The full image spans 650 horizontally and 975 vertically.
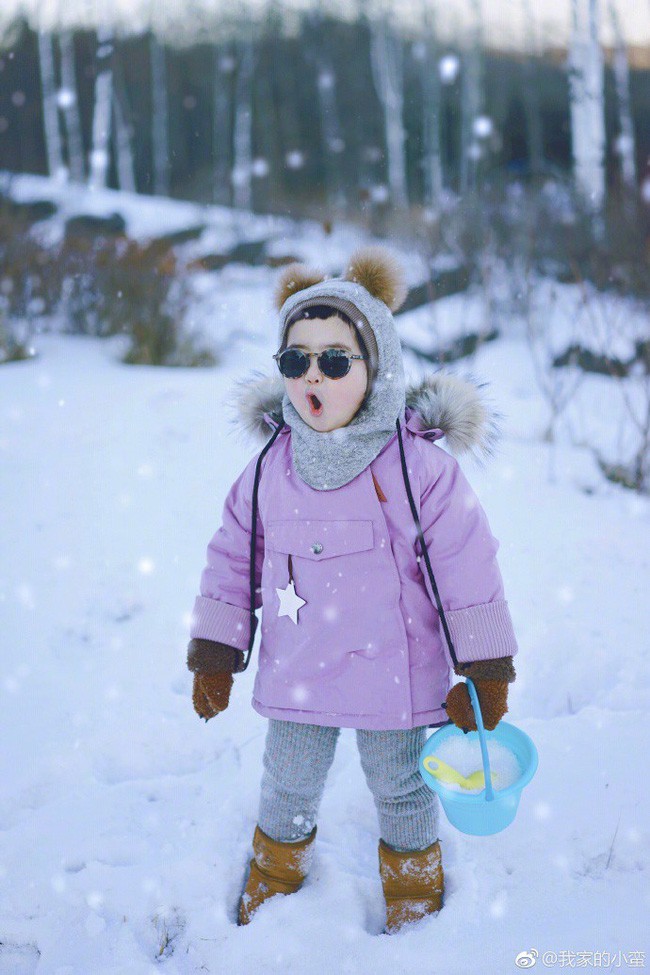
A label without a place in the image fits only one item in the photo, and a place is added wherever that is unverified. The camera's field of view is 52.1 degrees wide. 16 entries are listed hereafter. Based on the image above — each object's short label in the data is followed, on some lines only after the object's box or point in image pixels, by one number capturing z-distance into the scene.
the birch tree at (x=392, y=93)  13.86
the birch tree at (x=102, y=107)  14.92
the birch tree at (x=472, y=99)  14.91
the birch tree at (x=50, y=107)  15.73
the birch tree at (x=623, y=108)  11.48
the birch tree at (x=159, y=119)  18.31
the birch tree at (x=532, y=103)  17.12
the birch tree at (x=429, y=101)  13.70
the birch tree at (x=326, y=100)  18.42
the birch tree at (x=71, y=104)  16.47
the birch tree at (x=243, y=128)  16.66
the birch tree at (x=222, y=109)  18.78
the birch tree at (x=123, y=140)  17.30
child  1.49
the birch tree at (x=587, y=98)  7.77
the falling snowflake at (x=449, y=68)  17.69
